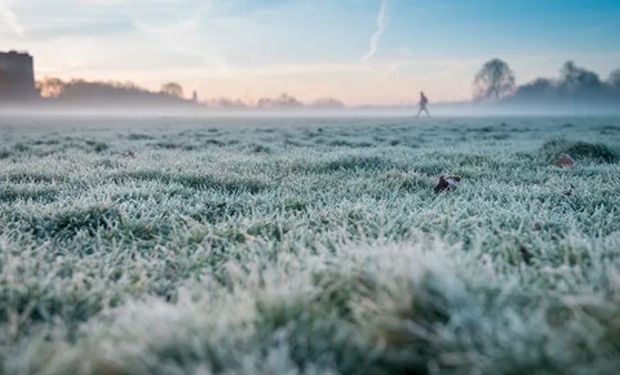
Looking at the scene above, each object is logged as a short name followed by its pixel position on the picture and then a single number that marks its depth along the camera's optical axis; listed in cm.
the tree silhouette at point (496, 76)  12231
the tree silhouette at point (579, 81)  12281
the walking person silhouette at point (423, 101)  5422
